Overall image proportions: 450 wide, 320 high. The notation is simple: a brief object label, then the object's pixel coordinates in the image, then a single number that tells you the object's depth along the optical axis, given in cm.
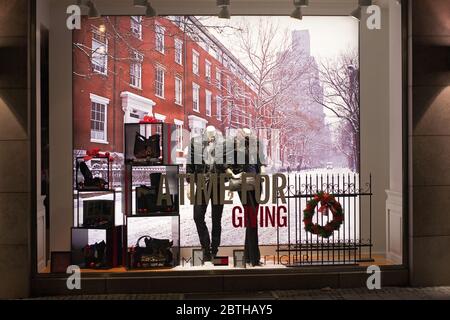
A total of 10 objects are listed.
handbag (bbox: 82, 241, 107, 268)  640
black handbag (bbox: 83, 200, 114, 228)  662
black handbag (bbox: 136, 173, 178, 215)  658
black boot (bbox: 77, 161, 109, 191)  670
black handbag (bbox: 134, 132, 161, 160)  667
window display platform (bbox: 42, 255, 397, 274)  614
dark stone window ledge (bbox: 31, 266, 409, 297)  601
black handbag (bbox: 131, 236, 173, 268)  635
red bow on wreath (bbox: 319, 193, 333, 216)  661
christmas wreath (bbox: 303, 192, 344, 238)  656
